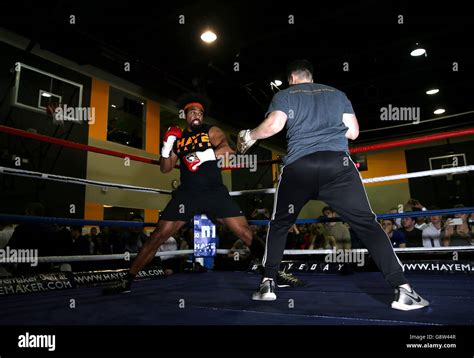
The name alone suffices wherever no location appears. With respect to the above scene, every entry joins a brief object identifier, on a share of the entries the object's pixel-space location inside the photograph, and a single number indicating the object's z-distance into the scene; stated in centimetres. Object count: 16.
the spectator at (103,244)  594
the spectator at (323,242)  505
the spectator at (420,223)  502
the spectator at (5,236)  411
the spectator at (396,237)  448
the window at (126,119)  809
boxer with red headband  223
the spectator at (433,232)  436
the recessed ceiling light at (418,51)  690
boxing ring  127
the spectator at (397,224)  480
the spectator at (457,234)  405
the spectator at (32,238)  316
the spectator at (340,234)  494
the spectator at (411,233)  461
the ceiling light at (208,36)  632
